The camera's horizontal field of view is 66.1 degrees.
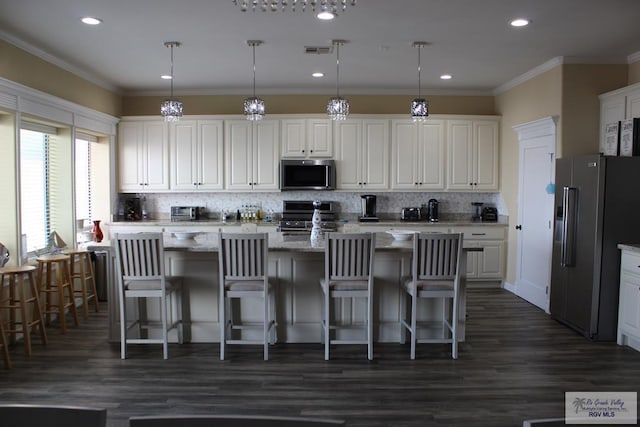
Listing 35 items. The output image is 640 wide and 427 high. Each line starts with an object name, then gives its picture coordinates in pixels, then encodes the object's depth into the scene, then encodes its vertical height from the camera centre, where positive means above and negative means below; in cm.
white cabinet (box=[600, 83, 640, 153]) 488 +93
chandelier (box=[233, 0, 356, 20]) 362 +145
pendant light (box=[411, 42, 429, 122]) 482 +84
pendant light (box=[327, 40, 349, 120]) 484 +85
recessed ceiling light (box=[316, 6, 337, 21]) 382 +146
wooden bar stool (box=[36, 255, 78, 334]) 486 -97
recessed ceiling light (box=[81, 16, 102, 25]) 413 +146
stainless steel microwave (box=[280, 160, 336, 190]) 710 +28
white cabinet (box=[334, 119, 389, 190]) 714 +58
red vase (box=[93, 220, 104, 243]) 645 -52
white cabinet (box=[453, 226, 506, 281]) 696 -83
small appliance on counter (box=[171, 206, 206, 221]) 738 -30
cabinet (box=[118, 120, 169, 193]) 720 +55
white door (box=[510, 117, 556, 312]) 574 -20
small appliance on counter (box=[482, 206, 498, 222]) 722 -29
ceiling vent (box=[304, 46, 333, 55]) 505 +150
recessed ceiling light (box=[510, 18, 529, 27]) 419 +149
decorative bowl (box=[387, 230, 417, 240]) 451 -38
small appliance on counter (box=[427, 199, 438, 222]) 729 -23
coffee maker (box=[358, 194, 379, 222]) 729 -18
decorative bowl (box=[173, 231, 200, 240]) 456 -40
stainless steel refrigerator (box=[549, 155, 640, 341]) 452 -33
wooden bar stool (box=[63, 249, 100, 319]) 545 -96
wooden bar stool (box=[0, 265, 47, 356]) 418 -99
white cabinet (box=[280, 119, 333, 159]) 713 +80
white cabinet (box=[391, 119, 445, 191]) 716 +57
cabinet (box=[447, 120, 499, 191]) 721 +57
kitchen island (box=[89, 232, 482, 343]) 448 -95
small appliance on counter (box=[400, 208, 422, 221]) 733 -30
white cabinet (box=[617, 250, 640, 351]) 427 -94
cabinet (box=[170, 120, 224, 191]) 713 +55
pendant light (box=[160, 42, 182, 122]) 493 +85
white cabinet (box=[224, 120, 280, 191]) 713 +58
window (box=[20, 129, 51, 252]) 527 +5
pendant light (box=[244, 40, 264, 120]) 482 +84
